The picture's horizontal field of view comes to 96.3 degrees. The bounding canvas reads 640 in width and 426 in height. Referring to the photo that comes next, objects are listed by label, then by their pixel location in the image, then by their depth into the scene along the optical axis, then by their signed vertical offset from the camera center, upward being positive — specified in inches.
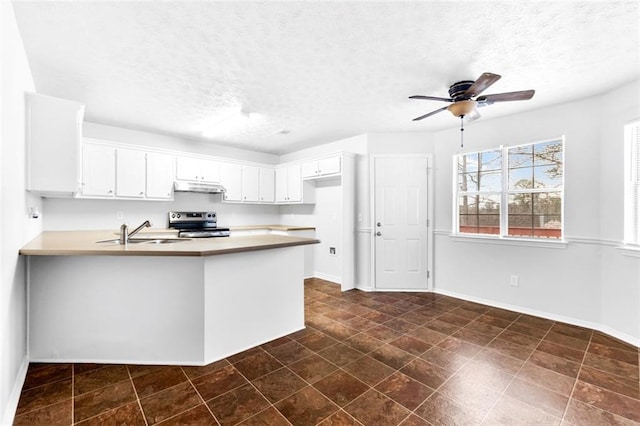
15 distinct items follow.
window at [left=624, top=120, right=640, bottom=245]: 110.0 +11.5
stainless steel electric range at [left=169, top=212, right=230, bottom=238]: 185.3 -9.2
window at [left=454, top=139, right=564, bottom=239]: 136.7 +11.4
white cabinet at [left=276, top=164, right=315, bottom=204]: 215.3 +18.6
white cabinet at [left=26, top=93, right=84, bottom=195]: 86.2 +20.4
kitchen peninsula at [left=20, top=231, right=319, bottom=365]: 89.4 -30.0
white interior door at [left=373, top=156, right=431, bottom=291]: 175.8 -6.6
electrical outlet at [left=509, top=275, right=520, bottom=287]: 142.7 -34.1
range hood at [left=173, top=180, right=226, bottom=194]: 183.6 +16.4
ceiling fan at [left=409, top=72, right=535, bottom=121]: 94.2 +39.8
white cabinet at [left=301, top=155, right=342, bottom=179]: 183.6 +30.4
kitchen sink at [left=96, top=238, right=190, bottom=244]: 104.3 -11.2
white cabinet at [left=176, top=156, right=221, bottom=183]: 187.9 +28.8
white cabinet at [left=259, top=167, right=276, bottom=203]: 228.7 +21.3
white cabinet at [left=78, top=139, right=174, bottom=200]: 156.6 +22.5
